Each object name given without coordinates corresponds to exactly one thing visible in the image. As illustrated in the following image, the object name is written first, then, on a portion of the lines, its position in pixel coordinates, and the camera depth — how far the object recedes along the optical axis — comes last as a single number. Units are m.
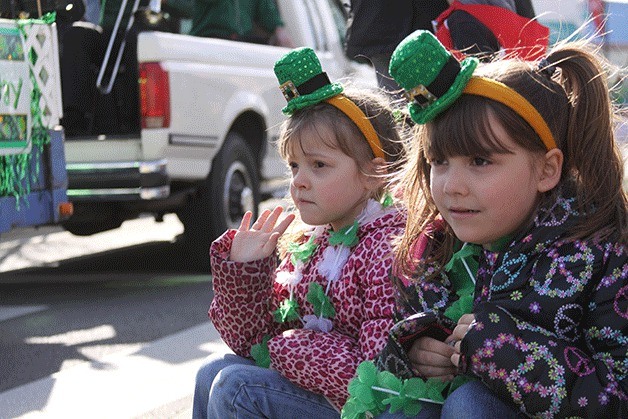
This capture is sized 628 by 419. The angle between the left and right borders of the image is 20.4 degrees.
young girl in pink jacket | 4.11
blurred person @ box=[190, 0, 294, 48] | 12.14
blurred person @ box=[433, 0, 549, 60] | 5.46
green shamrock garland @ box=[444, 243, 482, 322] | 3.71
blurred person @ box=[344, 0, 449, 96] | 6.49
